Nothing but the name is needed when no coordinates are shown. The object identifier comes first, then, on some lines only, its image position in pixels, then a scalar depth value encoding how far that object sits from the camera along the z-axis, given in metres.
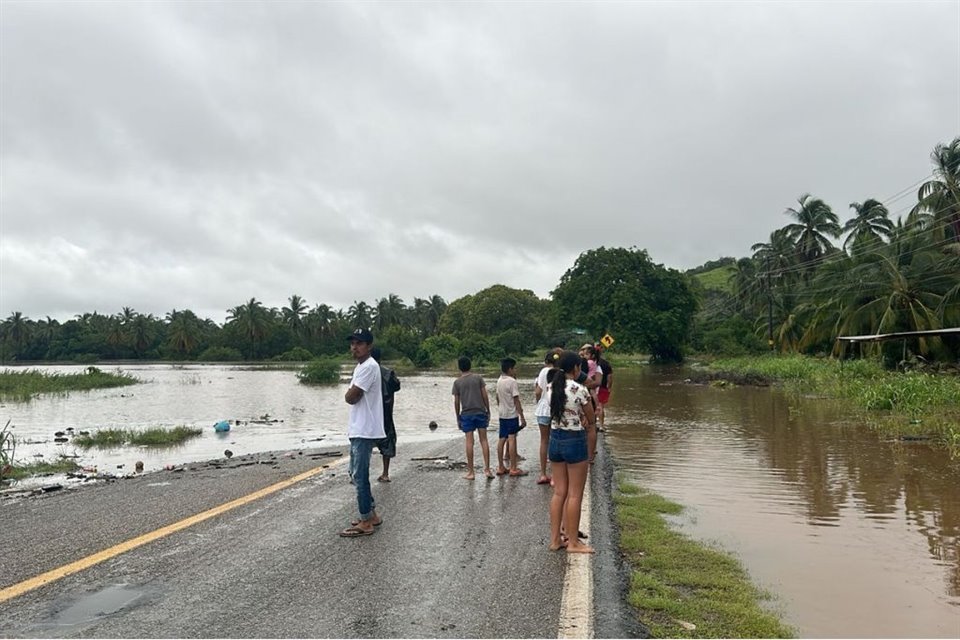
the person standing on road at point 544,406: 7.52
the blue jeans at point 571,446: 5.92
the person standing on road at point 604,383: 12.93
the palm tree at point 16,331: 108.81
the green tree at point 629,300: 54.72
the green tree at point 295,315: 107.88
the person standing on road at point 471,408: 9.61
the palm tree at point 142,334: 106.00
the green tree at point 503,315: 91.19
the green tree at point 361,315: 111.56
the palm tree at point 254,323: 100.81
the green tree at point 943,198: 33.03
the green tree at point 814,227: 56.34
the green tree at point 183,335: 104.88
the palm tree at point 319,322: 107.88
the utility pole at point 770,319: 52.12
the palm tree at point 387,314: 109.69
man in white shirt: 6.43
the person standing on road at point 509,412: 9.57
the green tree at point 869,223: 50.78
